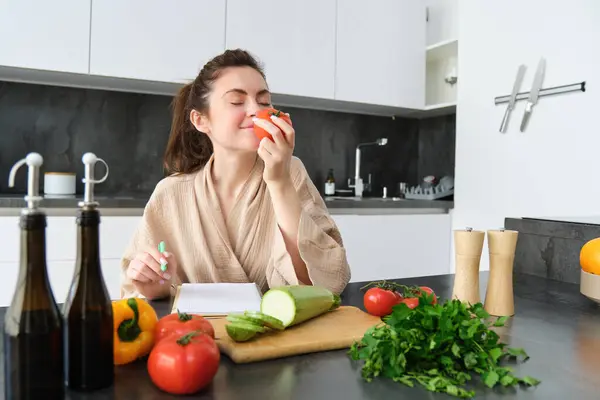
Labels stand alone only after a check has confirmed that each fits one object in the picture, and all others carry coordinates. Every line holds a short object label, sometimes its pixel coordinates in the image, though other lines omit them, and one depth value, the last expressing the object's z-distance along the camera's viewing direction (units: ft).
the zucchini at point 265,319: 2.82
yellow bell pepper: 2.46
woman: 4.58
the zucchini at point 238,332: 2.70
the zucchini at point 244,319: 2.76
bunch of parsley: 2.39
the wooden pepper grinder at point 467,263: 3.55
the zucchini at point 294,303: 3.03
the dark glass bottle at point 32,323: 1.89
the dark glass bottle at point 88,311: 2.06
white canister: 8.82
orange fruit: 3.89
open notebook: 3.43
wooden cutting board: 2.63
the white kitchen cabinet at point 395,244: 10.01
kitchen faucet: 11.92
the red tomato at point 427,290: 3.49
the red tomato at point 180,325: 2.50
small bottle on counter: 11.62
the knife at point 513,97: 9.28
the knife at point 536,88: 8.93
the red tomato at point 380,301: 3.41
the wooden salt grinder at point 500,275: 3.60
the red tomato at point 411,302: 3.28
